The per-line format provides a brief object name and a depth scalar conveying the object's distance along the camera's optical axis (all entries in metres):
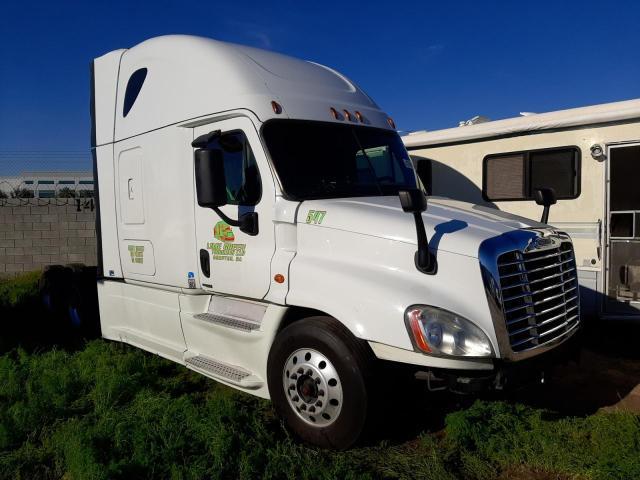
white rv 6.75
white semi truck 3.50
